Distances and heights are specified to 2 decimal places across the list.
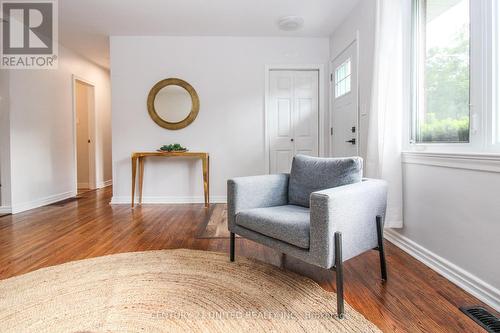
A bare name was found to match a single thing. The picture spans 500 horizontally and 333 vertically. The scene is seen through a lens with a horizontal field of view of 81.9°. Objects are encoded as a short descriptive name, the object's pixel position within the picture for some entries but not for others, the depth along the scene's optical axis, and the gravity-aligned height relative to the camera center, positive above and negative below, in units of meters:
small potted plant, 3.94 +0.14
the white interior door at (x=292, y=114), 4.23 +0.63
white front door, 3.29 +0.66
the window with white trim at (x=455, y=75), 1.53 +0.50
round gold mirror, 4.14 +0.79
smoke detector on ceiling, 3.53 +1.70
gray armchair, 1.31 -0.31
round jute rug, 1.24 -0.71
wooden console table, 3.81 -0.01
